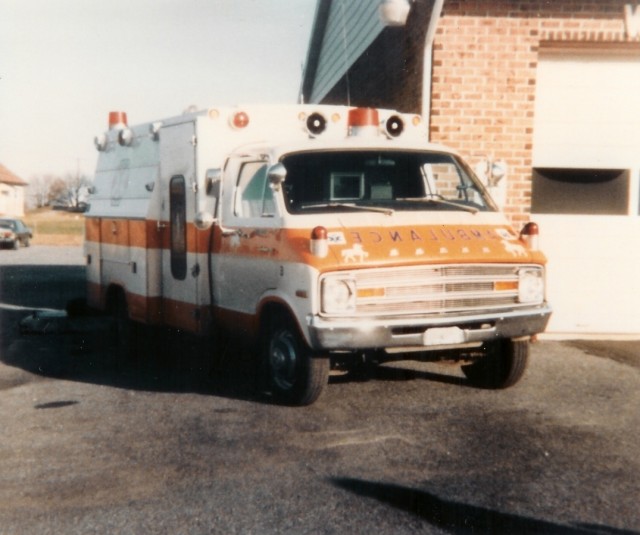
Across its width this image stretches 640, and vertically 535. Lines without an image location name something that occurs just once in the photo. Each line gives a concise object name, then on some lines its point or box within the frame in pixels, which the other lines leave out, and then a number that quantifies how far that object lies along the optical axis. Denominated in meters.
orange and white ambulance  6.52
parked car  37.78
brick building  9.95
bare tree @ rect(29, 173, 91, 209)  117.41
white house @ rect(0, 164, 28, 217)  81.94
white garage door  10.25
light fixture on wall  10.84
